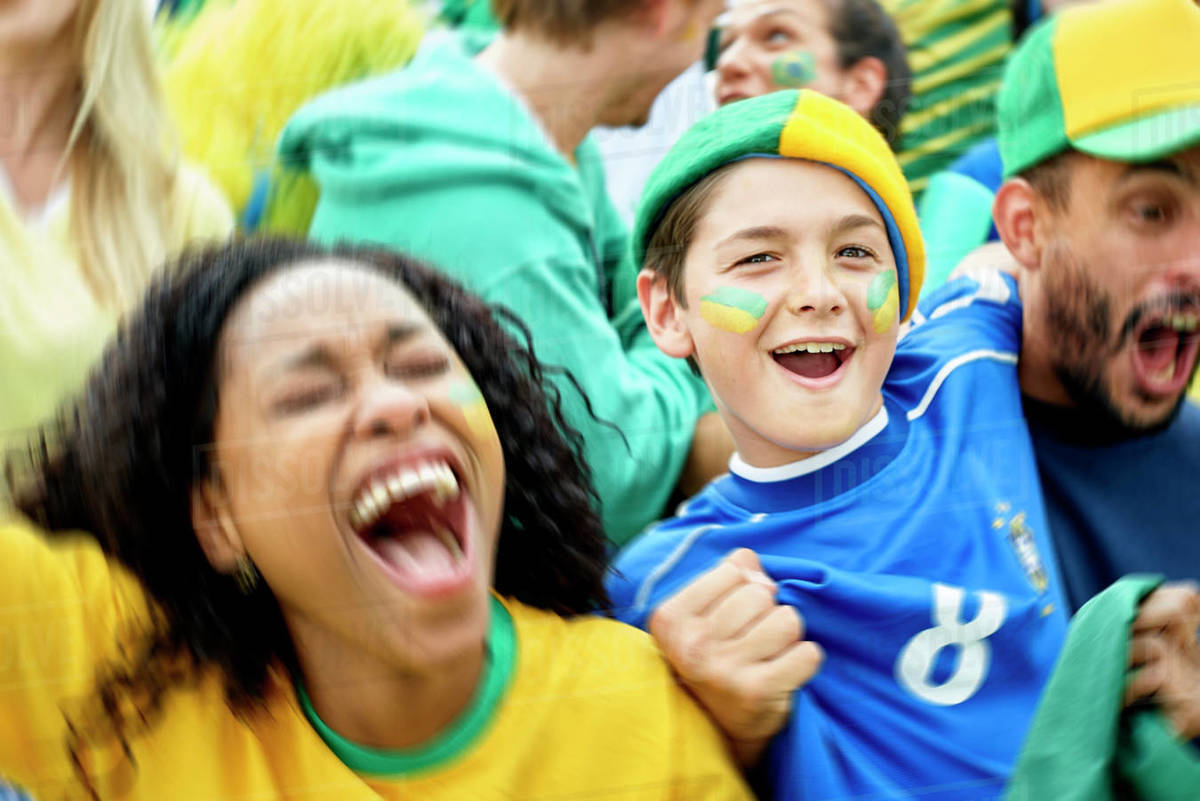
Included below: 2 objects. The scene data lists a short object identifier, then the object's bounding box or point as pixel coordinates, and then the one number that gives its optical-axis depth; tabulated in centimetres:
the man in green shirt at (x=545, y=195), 254
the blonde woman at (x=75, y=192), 250
